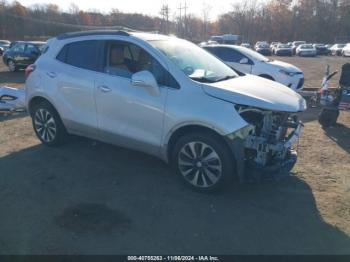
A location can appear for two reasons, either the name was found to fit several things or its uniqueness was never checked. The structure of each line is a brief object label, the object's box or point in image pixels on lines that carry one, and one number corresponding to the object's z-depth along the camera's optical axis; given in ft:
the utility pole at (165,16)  227.20
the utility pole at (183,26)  273.38
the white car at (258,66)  36.73
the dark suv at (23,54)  63.57
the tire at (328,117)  25.05
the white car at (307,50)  143.23
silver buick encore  14.15
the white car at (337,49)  144.36
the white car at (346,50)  129.22
